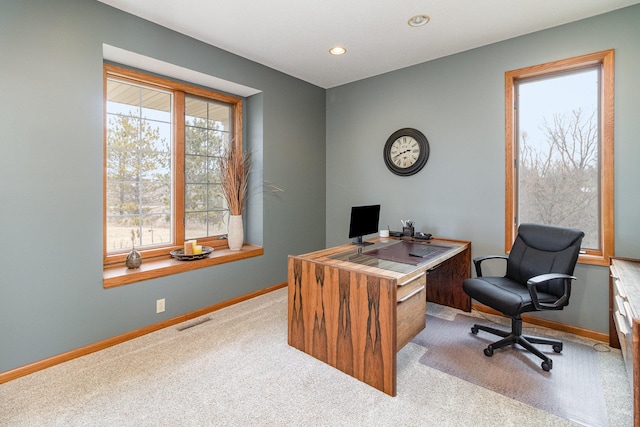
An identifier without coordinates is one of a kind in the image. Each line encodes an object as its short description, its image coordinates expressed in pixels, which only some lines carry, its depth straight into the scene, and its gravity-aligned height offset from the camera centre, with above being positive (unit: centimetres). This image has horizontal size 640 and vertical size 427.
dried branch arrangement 347 +40
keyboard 257 -33
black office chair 217 -54
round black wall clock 350 +72
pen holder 341 -20
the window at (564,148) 254 +58
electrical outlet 276 -82
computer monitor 304 -8
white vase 352 -22
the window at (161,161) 280 +54
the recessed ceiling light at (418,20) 255 +162
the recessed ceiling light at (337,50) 312 +167
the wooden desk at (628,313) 133 -53
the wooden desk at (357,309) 192 -66
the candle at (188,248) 306 -34
